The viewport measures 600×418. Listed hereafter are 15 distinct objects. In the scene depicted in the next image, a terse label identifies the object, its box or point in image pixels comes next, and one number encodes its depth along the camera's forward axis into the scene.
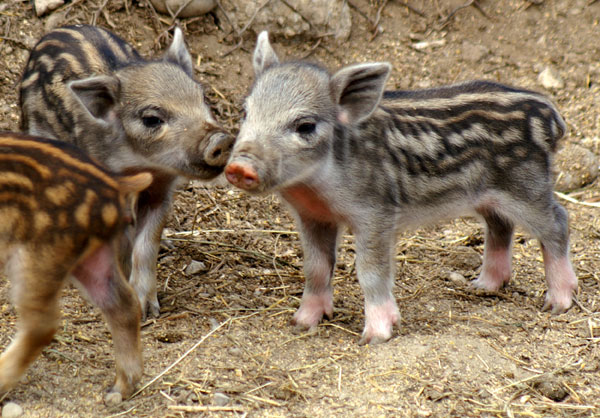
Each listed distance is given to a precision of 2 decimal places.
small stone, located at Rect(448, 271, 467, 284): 11.45
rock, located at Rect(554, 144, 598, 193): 14.38
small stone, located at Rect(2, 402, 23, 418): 7.54
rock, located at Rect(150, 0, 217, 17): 14.56
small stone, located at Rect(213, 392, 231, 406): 7.89
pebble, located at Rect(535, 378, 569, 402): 8.36
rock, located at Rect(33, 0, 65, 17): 13.98
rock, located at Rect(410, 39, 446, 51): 15.99
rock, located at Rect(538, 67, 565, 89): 15.64
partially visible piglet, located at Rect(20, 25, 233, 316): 9.66
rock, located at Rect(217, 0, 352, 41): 14.93
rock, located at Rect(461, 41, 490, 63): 15.84
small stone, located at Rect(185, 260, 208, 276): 11.37
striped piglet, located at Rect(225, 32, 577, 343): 9.26
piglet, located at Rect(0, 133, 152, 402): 7.22
